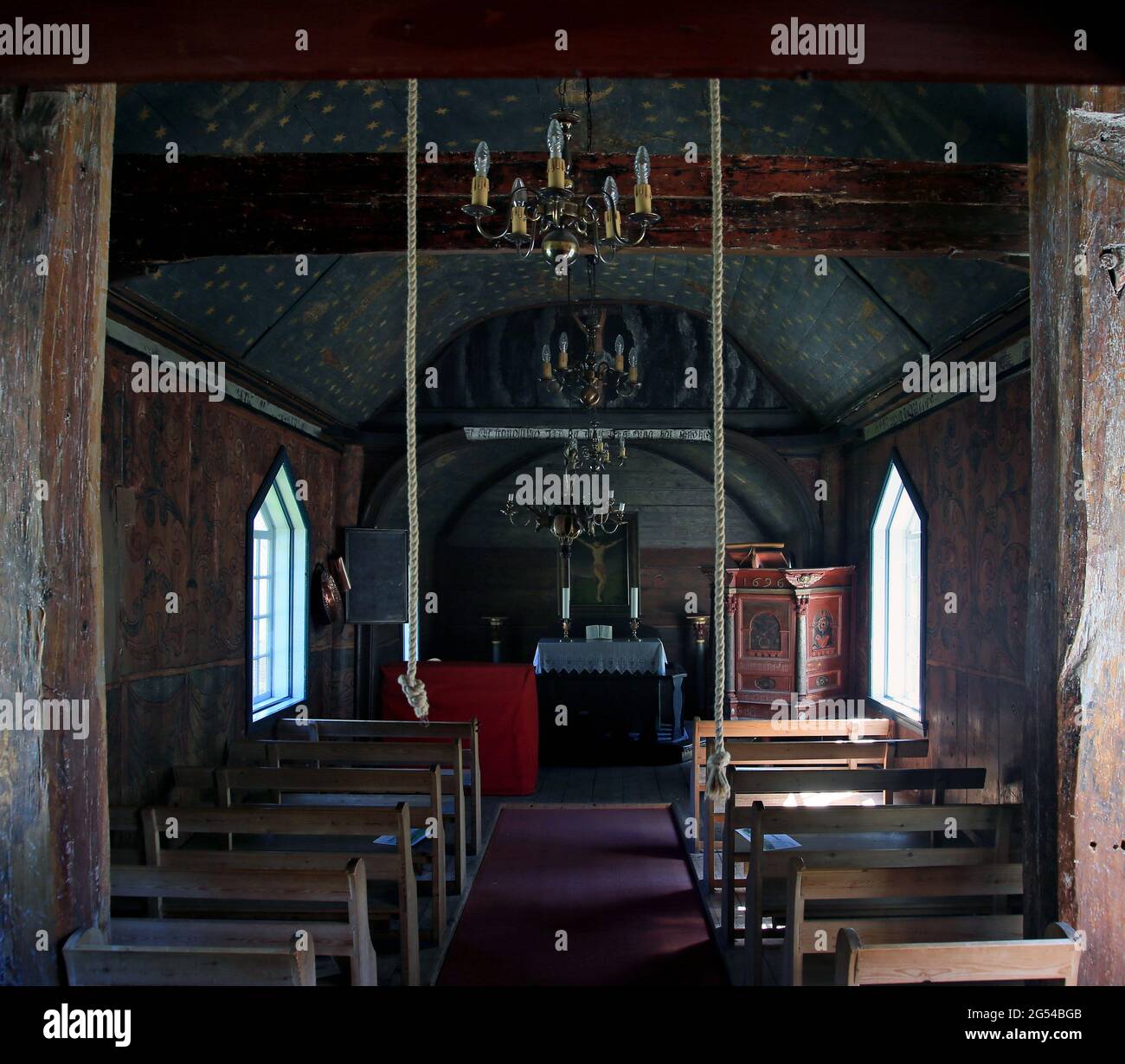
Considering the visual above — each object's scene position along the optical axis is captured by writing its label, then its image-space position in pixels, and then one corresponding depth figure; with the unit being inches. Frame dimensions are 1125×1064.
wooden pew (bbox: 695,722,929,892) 207.2
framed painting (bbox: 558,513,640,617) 453.4
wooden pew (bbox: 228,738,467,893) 212.1
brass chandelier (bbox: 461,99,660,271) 124.6
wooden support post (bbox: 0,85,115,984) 86.0
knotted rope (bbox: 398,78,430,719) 76.3
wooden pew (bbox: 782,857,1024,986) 112.0
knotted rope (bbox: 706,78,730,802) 72.9
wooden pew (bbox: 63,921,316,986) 82.7
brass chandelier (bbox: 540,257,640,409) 240.7
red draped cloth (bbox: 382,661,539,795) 308.2
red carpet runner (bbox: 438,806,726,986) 172.7
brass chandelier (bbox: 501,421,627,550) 330.0
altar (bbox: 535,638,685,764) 365.4
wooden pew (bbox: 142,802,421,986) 145.5
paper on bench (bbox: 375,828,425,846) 195.6
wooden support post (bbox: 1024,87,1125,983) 89.8
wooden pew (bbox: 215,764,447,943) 181.6
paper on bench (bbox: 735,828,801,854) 187.3
